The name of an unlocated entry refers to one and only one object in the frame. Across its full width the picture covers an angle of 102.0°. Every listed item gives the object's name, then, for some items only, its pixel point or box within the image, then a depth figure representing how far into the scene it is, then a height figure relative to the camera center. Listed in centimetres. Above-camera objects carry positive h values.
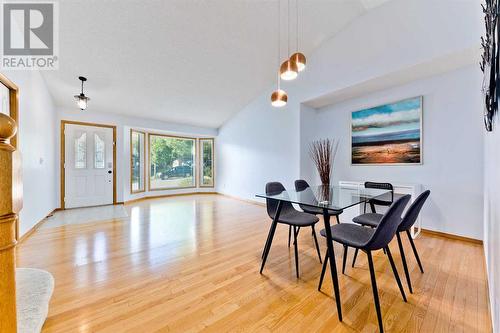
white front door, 462 +0
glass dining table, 151 -32
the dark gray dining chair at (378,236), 131 -55
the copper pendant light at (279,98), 214 +72
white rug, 121 -93
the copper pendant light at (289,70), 187 +89
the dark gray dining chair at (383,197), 262 -42
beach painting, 308 +53
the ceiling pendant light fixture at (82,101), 337 +110
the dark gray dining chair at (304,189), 233 -31
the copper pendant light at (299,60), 192 +101
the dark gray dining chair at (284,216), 199 -56
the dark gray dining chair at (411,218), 166 -45
